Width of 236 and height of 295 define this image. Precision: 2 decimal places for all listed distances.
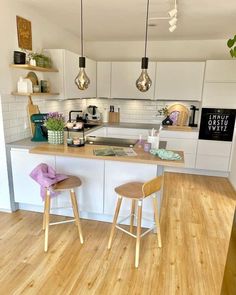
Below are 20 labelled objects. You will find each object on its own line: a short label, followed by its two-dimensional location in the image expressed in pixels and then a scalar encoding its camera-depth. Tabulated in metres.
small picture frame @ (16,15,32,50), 2.95
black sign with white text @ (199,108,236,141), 4.29
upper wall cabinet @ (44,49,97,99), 3.51
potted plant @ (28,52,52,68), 3.11
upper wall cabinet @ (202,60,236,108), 4.15
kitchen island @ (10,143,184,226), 2.57
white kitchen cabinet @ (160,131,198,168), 4.51
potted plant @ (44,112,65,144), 2.78
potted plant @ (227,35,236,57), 2.37
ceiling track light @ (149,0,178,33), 2.52
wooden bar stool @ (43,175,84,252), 2.36
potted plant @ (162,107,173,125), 4.88
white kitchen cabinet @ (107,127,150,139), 4.62
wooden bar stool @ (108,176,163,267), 2.14
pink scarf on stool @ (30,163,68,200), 2.33
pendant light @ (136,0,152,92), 2.32
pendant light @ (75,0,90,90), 2.43
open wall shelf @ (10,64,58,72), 2.86
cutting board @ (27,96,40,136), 3.25
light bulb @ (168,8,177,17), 2.50
